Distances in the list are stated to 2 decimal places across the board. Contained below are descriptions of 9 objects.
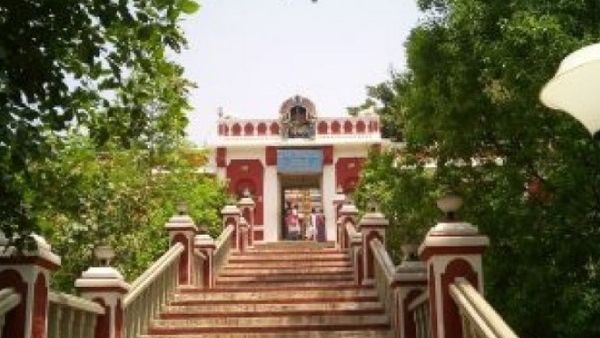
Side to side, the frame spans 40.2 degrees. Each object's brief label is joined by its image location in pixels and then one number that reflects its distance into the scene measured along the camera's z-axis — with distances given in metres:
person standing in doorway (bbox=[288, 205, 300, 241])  29.95
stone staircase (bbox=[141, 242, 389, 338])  9.44
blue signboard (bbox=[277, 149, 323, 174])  30.27
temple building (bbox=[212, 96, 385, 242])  30.30
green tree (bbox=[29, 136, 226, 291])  15.62
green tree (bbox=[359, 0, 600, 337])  9.22
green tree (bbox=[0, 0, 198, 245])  4.51
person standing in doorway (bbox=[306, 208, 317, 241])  27.21
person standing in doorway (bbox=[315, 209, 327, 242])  27.42
